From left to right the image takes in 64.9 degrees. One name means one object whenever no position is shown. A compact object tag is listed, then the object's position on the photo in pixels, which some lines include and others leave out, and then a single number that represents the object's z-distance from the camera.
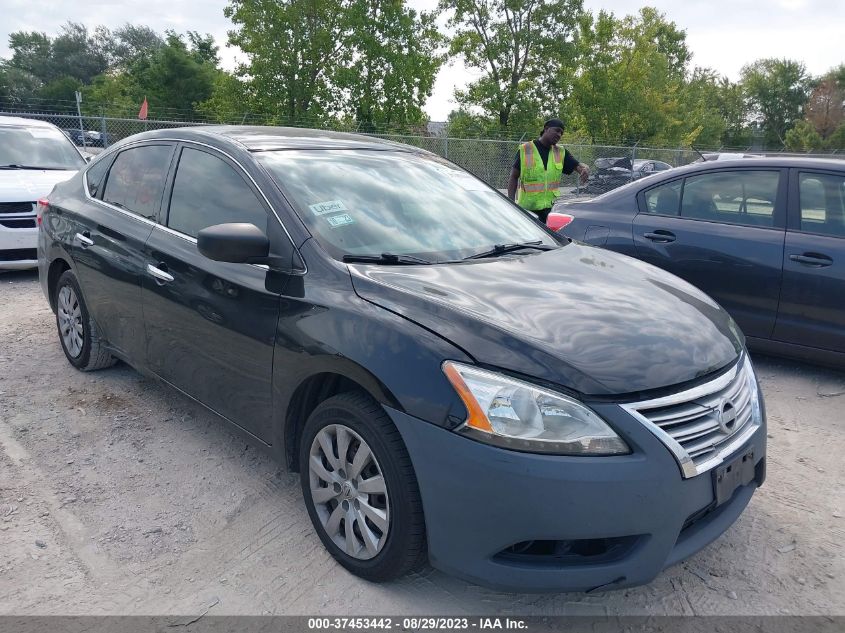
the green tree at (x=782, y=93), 62.53
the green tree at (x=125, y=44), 74.50
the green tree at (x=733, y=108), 61.38
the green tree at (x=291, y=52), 23.58
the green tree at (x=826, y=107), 53.25
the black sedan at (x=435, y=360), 2.01
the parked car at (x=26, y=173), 7.05
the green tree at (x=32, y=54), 67.62
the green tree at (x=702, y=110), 38.38
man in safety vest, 6.71
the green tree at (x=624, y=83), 28.59
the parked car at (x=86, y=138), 13.94
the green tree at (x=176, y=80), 39.41
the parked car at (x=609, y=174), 16.92
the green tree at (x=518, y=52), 27.55
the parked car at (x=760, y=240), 4.38
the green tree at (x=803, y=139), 46.47
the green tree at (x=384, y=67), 23.89
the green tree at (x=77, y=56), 69.75
